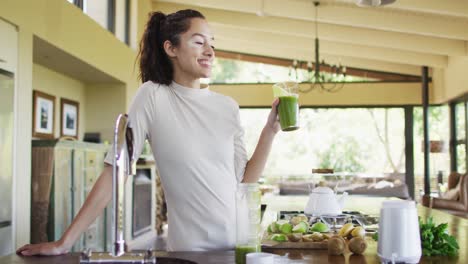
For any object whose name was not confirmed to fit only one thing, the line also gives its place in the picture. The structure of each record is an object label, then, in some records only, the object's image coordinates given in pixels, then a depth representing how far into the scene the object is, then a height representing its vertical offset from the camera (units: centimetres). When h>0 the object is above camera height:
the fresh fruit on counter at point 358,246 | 171 -28
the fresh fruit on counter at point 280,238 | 190 -28
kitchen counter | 158 -30
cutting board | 184 -29
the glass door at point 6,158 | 398 -3
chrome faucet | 122 -12
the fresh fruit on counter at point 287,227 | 204 -27
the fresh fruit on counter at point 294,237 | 188 -28
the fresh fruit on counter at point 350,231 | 189 -27
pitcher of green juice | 150 -18
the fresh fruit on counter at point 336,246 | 171 -28
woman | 173 +6
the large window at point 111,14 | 609 +165
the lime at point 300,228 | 203 -27
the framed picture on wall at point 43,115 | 584 +42
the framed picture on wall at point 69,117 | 661 +44
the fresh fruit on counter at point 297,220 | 223 -26
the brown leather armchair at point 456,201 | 775 -65
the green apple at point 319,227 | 213 -28
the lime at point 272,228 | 213 -28
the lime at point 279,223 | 212 -26
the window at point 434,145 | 1024 +17
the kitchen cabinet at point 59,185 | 492 -29
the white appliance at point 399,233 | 148 -21
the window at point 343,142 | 1123 +25
